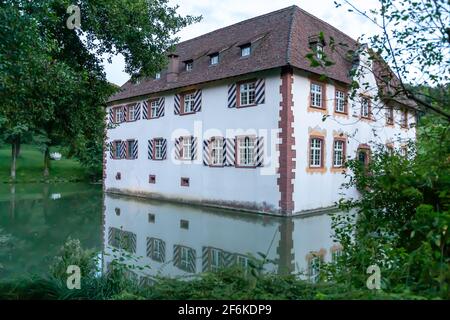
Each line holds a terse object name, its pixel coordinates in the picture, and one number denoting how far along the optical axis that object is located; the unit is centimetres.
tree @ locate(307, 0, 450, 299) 268
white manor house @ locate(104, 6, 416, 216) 1341
